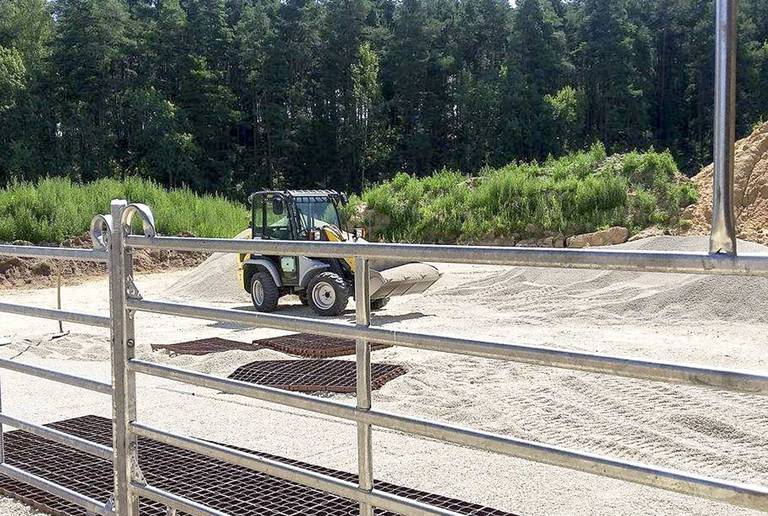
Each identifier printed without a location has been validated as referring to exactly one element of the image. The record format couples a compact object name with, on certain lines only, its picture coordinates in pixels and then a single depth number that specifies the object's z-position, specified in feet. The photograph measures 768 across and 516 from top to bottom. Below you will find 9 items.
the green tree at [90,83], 168.35
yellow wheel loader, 44.98
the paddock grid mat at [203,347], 33.54
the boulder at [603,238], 72.28
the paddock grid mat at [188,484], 15.06
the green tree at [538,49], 196.85
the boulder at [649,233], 69.09
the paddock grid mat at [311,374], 25.58
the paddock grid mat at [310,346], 32.83
